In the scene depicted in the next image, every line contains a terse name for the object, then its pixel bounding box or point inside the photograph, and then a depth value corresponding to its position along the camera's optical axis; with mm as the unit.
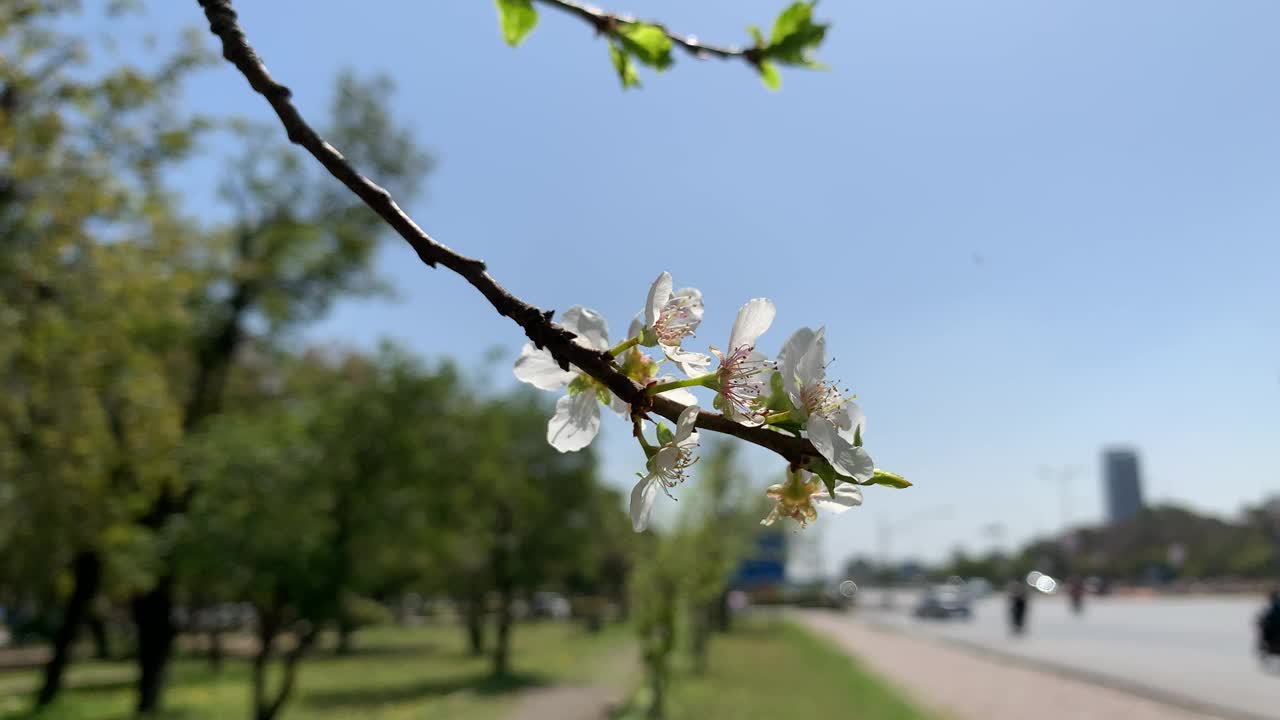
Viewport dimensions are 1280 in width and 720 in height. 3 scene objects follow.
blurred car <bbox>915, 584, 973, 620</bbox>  36969
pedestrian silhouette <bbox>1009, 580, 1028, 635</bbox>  25172
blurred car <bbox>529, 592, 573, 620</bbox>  48812
